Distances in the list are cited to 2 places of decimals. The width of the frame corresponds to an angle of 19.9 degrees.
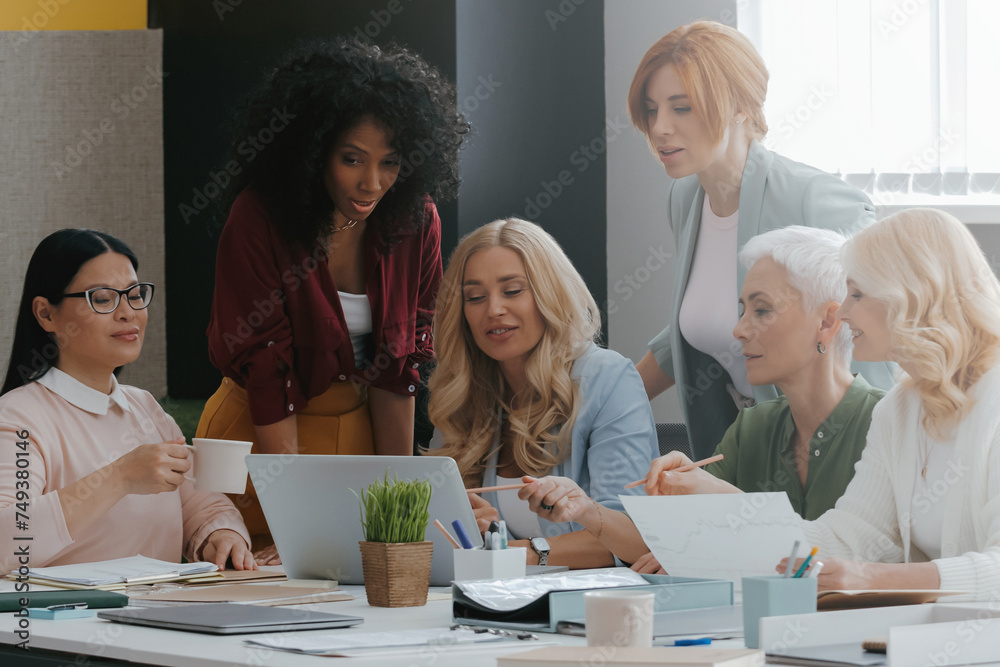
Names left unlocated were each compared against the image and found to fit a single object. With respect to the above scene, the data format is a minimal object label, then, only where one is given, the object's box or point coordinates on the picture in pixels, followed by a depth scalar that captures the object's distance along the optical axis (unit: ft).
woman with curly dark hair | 19.97
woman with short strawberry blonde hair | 21.18
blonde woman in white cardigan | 15.92
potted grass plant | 15.33
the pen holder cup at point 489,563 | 15.41
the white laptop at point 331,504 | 15.85
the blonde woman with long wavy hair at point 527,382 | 18.57
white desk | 13.72
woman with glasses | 17.90
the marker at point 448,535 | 15.62
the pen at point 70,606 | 15.07
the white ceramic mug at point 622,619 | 13.54
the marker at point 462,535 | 15.61
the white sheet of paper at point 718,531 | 15.03
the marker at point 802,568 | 13.94
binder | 14.35
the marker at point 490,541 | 15.50
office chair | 19.54
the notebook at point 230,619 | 14.40
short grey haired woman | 18.15
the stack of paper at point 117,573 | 16.10
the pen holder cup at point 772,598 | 13.74
